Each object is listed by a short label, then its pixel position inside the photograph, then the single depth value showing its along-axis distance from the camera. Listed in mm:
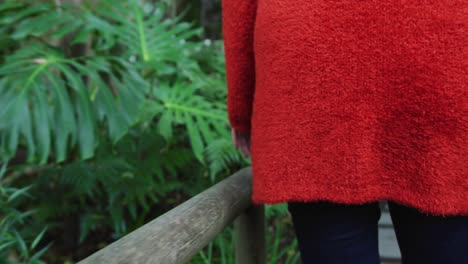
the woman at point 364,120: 667
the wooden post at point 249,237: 1436
